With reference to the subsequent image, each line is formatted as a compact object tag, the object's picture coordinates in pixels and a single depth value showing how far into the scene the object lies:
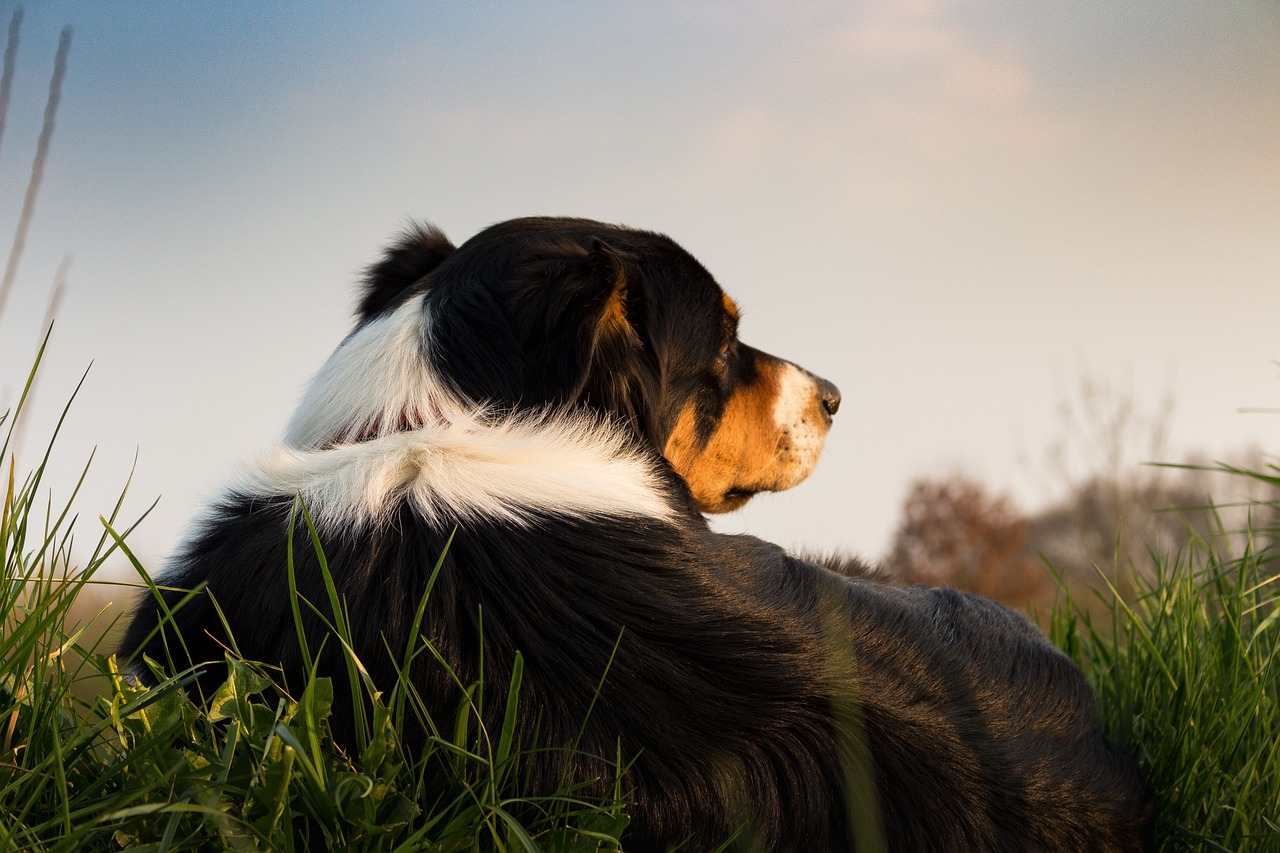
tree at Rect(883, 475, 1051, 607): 24.41
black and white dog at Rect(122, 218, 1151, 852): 2.02
